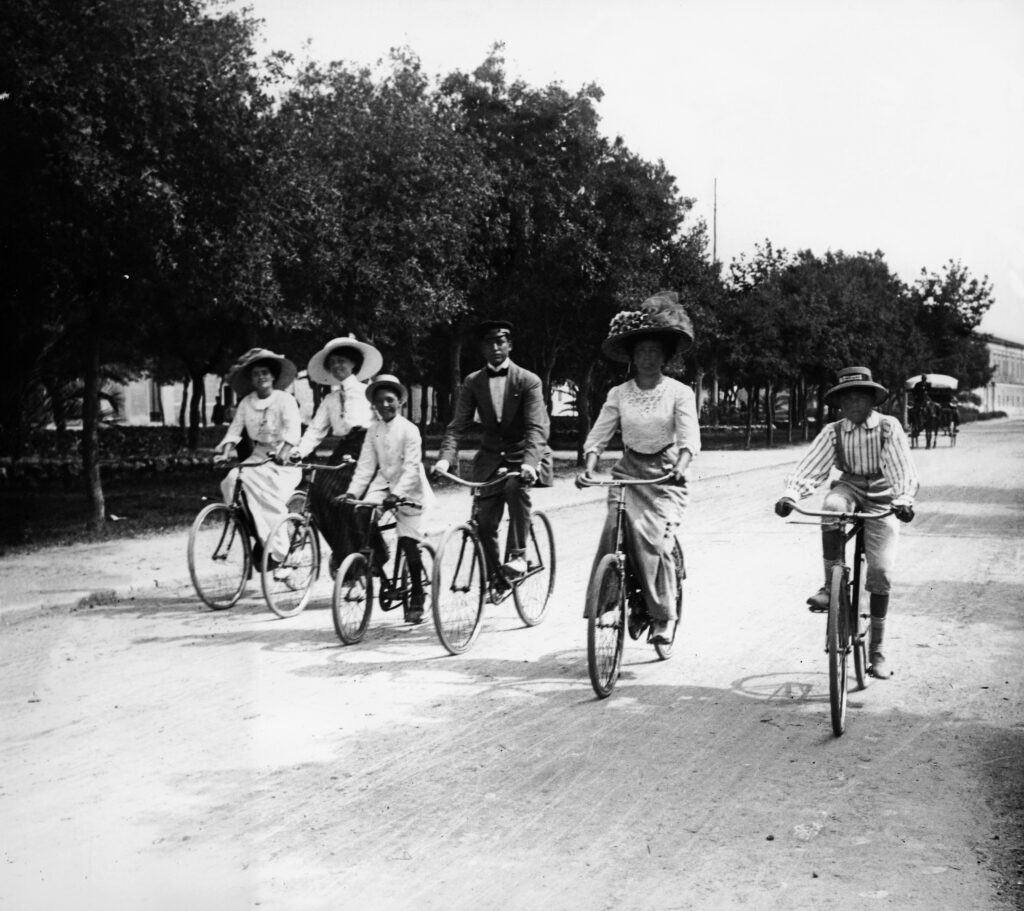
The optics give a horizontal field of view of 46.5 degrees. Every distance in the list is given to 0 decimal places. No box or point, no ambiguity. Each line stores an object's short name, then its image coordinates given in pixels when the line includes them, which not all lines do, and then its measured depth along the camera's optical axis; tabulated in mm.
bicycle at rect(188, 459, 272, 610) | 8781
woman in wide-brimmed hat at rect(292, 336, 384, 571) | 8750
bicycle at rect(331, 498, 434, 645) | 7266
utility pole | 54109
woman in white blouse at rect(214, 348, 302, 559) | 9094
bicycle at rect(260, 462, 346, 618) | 8523
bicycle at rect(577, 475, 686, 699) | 5902
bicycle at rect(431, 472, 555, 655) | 7121
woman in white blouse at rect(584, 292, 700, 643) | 6453
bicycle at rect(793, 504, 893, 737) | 5359
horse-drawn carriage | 37219
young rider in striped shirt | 6047
